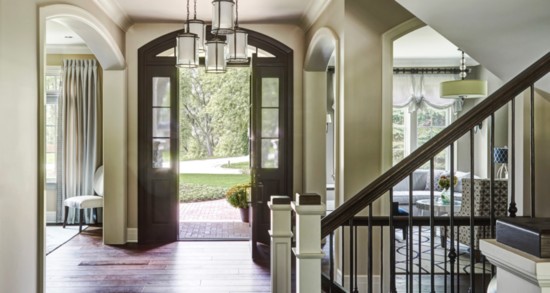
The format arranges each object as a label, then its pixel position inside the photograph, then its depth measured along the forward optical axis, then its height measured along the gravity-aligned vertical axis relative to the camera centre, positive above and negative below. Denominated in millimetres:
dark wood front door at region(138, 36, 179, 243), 6496 +22
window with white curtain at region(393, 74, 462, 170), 9586 +734
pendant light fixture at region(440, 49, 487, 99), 5977 +734
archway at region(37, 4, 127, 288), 6254 +35
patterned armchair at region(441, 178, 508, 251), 5598 -584
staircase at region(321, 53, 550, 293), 1966 -120
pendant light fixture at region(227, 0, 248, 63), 4246 +894
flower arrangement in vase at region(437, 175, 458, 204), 6379 -507
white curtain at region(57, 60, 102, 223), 7680 +282
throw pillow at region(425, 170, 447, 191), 9034 -509
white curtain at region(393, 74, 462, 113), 9578 +1152
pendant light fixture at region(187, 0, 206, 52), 4418 +1087
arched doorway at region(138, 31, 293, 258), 6492 +141
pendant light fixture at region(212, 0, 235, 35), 3559 +974
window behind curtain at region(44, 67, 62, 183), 7859 +524
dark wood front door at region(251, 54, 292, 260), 6484 +235
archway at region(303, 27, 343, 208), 6418 +244
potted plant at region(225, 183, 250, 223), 7867 -835
